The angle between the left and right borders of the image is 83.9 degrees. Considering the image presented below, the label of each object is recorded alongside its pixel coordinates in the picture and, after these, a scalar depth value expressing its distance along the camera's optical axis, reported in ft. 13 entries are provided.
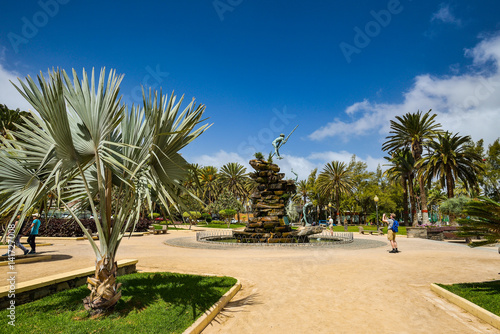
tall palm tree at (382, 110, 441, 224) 108.47
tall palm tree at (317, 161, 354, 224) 163.94
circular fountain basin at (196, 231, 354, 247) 53.67
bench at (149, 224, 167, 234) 99.08
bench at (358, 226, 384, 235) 93.91
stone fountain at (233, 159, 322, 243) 62.18
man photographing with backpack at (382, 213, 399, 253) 44.88
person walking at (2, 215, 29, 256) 35.29
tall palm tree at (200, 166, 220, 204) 200.23
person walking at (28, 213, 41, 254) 38.32
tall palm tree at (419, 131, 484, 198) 94.07
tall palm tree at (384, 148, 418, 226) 138.92
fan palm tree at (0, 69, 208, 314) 13.34
